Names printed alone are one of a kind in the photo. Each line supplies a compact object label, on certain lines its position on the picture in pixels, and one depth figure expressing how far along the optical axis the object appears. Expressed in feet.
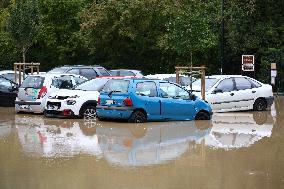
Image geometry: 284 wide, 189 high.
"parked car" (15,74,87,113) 69.31
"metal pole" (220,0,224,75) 115.97
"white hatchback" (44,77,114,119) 64.28
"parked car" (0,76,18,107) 82.38
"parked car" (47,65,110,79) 97.14
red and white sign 106.73
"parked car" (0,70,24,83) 94.63
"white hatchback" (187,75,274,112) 72.38
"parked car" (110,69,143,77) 110.99
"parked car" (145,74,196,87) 85.76
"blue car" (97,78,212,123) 59.31
